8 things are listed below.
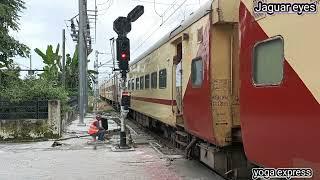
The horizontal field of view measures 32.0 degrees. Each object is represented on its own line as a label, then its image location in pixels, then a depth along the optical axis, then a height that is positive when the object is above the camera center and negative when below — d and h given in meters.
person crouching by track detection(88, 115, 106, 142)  17.73 -1.17
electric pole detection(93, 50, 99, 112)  79.68 +4.60
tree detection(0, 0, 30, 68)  24.41 +2.61
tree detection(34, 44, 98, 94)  32.19 +1.75
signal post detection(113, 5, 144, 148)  15.56 +1.20
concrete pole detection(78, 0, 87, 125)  25.38 +1.46
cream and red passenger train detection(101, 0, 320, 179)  5.05 +0.08
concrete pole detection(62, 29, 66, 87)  30.26 +2.19
